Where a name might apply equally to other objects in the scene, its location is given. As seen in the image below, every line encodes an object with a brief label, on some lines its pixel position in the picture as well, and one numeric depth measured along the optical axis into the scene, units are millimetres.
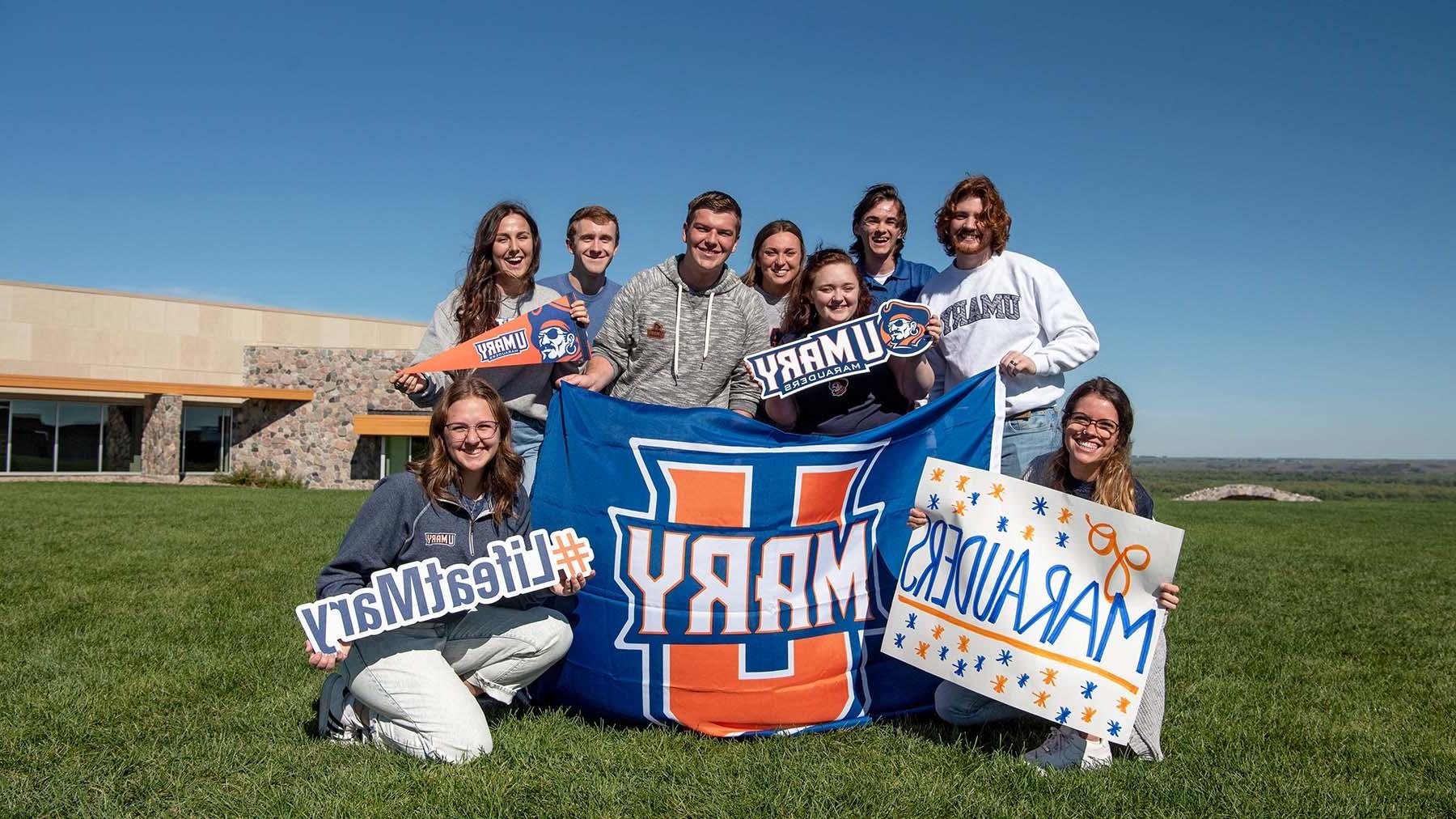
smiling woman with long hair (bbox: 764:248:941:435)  4195
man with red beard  4242
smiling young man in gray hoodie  4383
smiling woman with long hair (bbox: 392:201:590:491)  4609
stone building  28844
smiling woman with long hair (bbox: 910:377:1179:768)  3549
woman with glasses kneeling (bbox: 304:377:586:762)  3537
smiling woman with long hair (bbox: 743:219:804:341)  4855
